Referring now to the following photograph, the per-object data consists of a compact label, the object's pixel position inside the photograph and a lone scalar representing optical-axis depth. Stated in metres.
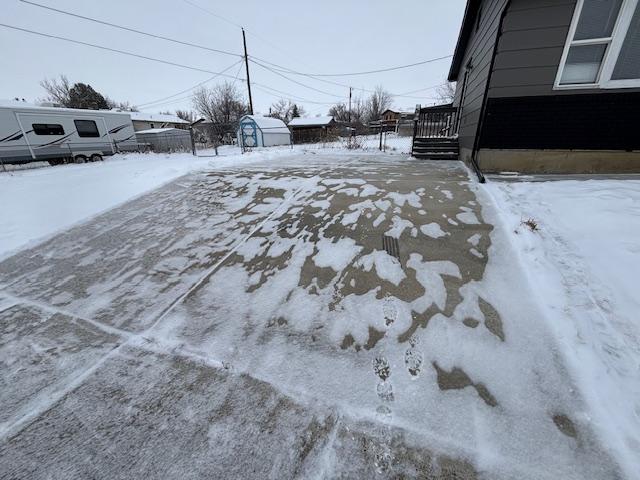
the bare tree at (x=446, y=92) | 37.27
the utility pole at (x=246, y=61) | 18.94
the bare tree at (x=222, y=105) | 38.38
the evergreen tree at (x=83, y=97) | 31.52
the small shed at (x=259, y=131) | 20.70
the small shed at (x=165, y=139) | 18.72
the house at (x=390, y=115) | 46.27
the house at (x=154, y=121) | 31.11
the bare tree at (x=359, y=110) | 53.72
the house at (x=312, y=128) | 31.12
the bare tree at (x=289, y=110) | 50.06
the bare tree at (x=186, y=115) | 52.03
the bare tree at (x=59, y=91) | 37.22
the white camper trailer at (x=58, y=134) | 11.53
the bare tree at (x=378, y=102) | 58.25
